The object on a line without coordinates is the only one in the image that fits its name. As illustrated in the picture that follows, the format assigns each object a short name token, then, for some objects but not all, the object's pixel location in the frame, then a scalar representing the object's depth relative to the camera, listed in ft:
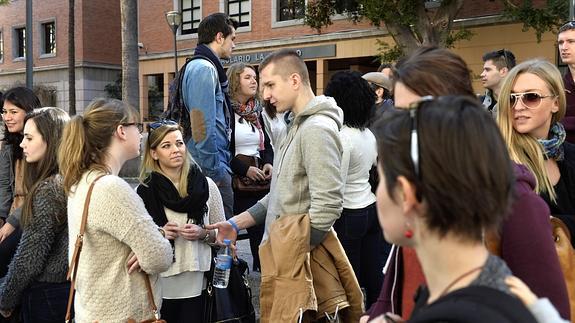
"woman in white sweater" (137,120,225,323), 12.05
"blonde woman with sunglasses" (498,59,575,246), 7.18
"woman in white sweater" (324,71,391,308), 12.96
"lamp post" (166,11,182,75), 73.10
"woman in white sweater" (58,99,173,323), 8.61
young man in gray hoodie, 9.87
